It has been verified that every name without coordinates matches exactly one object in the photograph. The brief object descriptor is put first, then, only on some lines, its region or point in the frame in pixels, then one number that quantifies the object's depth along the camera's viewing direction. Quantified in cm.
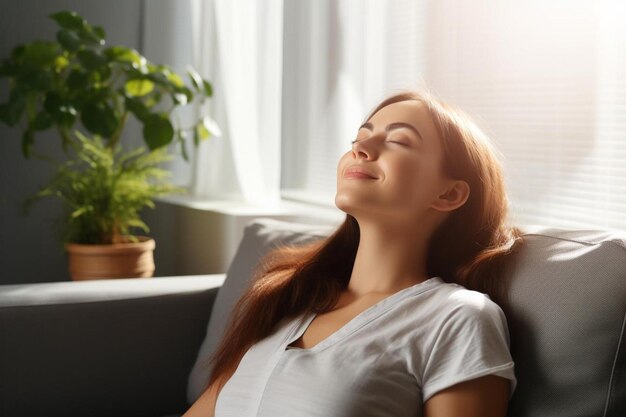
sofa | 198
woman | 127
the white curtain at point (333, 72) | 268
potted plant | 319
